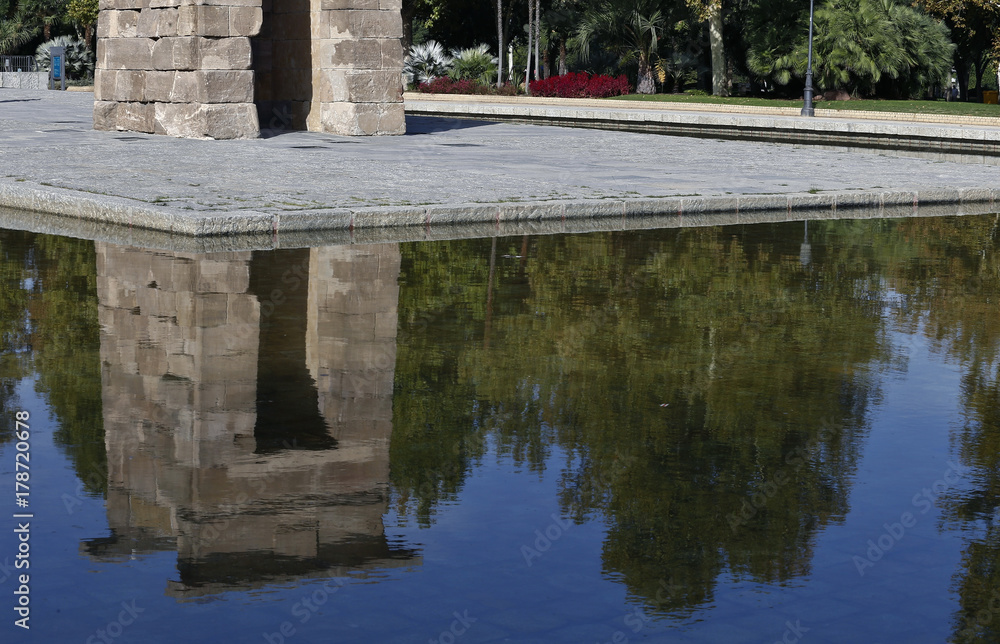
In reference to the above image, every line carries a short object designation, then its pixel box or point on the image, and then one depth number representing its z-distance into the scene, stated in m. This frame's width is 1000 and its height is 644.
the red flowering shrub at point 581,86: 46.06
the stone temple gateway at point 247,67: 21.53
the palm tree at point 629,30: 46.72
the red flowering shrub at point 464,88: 47.03
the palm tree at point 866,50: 42.59
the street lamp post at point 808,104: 34.41
